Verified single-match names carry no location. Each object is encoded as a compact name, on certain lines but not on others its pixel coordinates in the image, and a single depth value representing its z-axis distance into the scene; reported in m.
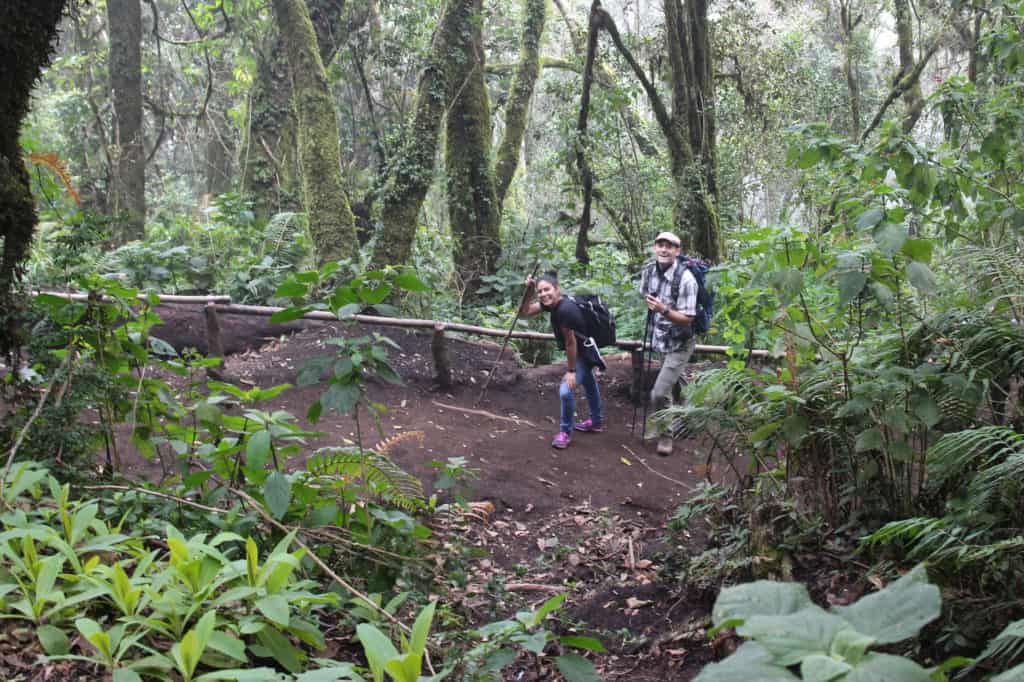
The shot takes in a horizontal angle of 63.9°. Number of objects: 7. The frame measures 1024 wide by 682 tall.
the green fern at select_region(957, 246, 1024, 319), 3.72
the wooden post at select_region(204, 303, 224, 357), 8.35
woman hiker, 7.43
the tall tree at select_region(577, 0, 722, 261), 11.72
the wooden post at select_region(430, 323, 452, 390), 8.93
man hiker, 7.15
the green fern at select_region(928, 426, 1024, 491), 2.98
